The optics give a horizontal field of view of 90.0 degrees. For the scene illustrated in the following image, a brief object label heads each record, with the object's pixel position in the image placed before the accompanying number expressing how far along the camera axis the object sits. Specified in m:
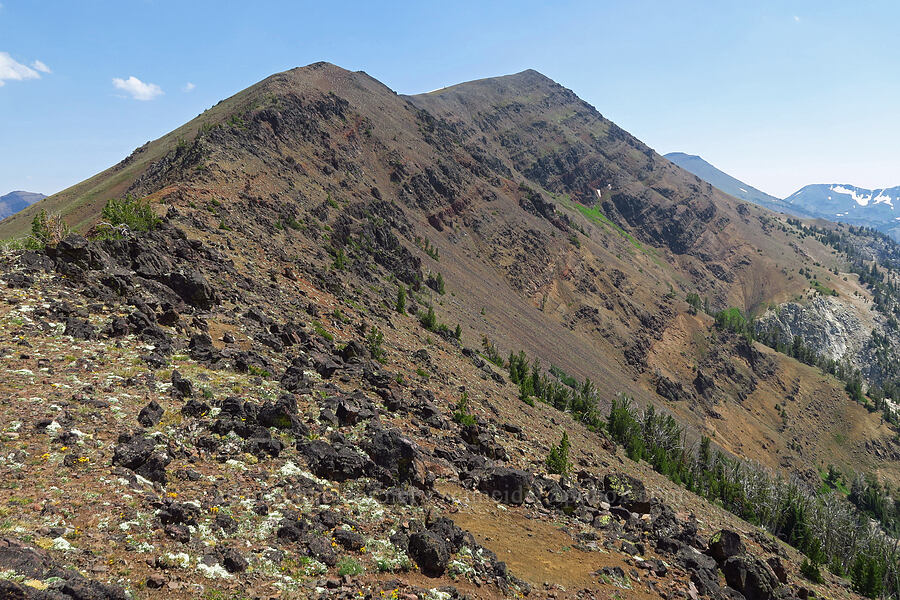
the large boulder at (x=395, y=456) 23.98
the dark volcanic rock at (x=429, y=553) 17.66
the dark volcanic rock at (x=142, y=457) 16.47
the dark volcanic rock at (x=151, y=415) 19.17
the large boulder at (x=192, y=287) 34.28
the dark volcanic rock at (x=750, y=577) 26.70
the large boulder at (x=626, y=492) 34.97
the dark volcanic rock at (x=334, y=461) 21.76
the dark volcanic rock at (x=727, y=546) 29.02
